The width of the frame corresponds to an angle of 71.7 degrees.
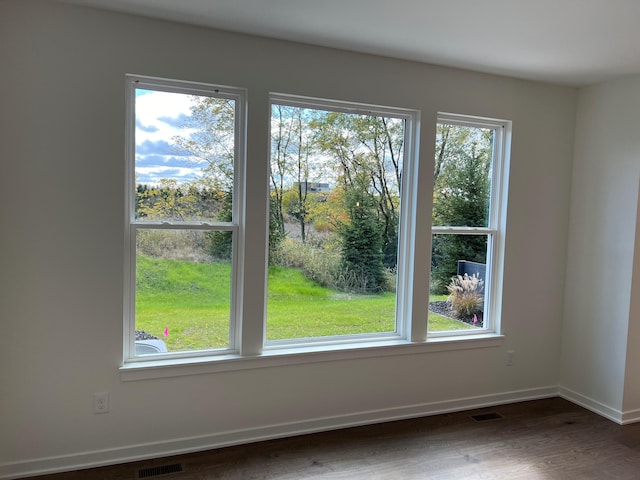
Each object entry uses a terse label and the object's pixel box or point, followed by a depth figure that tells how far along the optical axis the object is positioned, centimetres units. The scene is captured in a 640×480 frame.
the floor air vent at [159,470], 242
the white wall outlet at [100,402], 249
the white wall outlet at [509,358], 355
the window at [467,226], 335
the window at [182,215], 261
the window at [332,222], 296
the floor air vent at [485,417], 325
